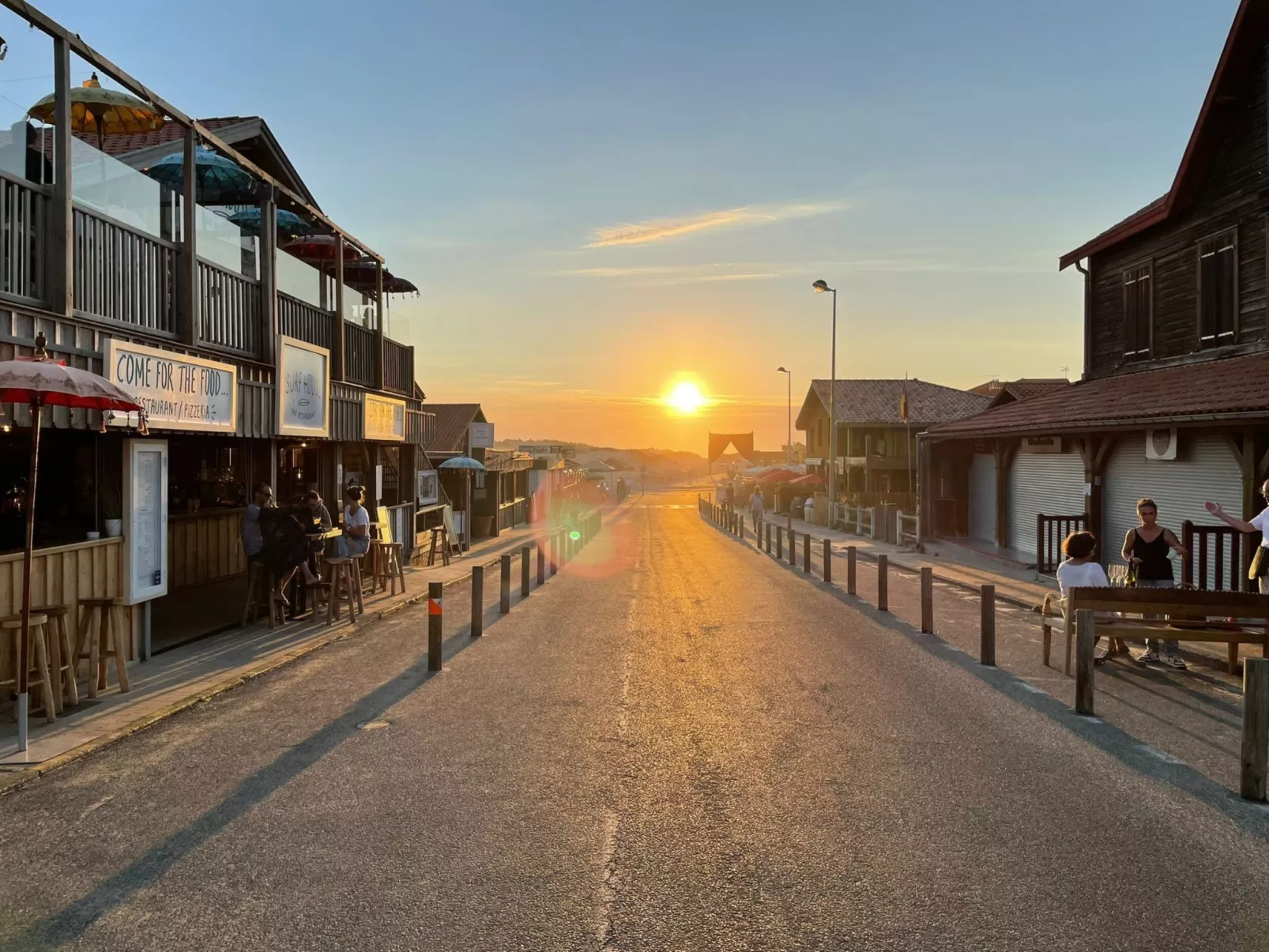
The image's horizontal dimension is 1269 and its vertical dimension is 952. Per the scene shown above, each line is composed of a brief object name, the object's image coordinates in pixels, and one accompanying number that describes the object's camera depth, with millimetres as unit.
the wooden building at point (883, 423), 46562
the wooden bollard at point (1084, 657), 7551
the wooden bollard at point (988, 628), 9789
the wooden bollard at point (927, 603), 11891
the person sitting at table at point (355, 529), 12992
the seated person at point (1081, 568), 9469
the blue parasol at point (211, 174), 12617
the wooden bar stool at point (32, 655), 7145
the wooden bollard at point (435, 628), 9469
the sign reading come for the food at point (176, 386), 9203
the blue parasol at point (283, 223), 15352
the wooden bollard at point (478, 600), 11250
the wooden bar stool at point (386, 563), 15500
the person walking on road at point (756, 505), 35253
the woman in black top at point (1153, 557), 9742
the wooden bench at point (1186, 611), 8453
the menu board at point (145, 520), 9258
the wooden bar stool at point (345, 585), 12506
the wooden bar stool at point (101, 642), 8086
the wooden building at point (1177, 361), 14531
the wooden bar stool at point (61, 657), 7457
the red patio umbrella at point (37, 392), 6359
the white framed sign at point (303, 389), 13305
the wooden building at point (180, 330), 8328
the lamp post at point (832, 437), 36062
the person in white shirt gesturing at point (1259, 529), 9281
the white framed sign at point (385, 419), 17609
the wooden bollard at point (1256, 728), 5660
